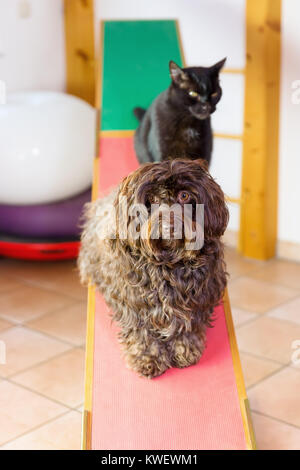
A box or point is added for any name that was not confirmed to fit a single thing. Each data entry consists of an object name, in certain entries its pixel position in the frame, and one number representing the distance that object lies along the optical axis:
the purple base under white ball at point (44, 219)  3.60
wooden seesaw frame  1.87
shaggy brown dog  1.74
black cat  2.17
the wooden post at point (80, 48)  4.49
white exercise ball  3.50
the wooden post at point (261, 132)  3.57
